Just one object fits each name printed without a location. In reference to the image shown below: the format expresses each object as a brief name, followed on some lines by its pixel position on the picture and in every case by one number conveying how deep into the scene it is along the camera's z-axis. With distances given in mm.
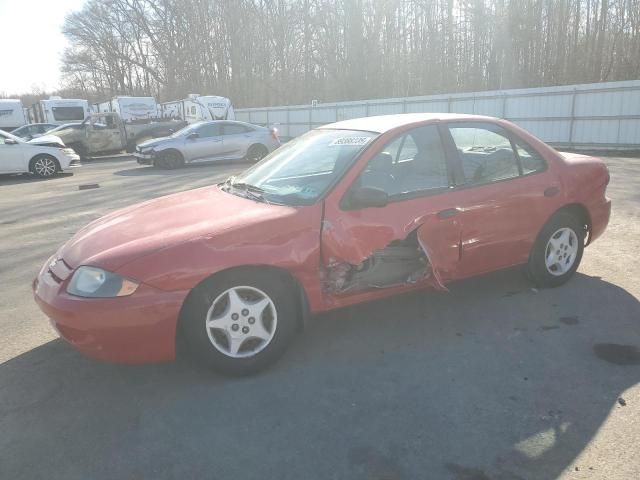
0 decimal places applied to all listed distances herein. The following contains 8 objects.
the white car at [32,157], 13984
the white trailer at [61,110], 26969
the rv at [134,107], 25031
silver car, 15312
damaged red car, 2889
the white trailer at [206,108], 24203
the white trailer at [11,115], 26500
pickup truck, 20656
